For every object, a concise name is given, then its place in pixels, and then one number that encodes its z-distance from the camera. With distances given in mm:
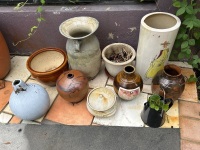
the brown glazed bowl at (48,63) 1878
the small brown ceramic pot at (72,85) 1700
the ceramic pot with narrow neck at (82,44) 1768
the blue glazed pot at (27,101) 1638
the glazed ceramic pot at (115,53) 1829
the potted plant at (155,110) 1518
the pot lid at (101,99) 1737
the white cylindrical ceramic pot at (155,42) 1581
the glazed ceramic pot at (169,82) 1627
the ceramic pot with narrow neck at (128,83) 1672
